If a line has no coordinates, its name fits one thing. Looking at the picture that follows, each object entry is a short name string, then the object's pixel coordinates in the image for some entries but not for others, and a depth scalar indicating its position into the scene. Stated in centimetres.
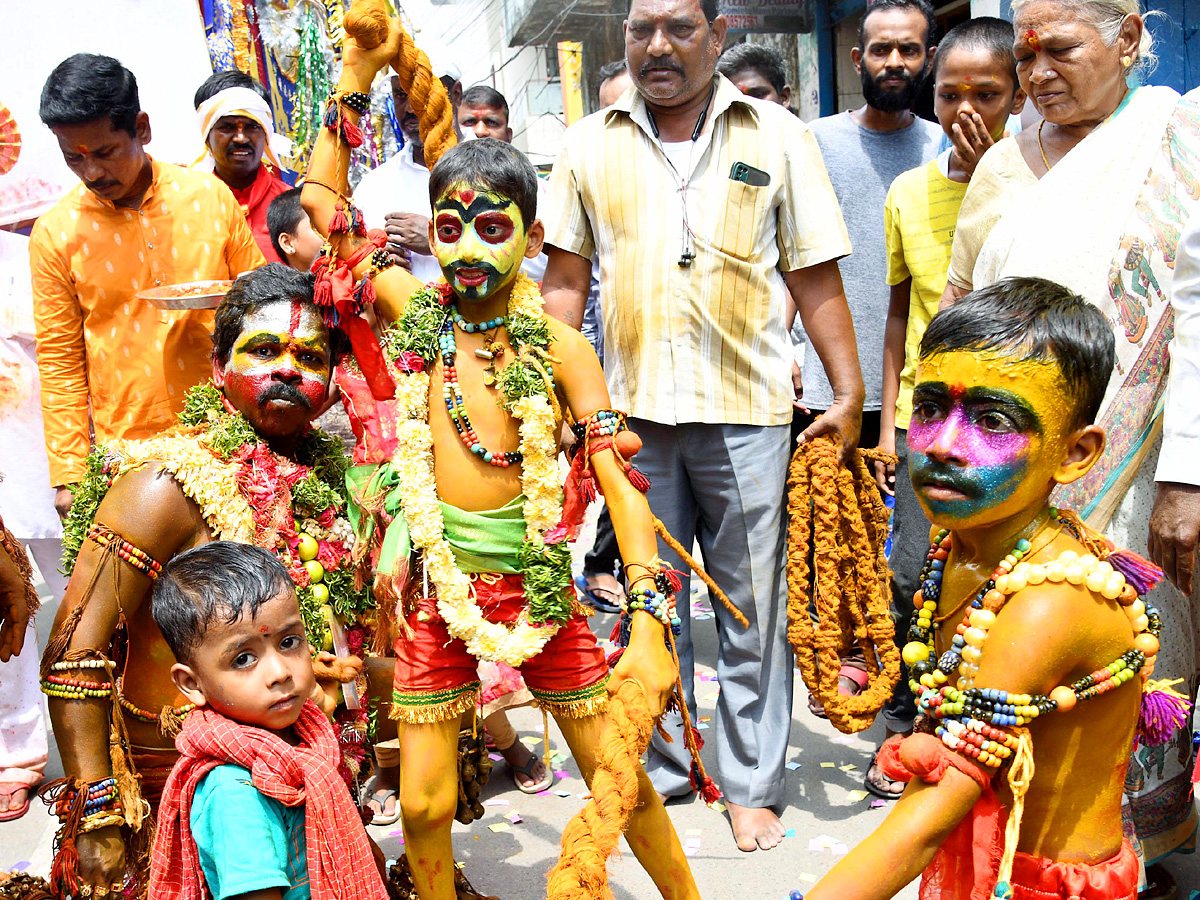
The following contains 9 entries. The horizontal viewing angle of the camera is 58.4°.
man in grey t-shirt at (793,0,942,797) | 445
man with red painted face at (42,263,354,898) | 243
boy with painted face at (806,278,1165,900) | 176
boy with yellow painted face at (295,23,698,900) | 264
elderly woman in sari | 264
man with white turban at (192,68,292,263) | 498
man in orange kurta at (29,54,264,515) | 371
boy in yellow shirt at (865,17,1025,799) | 376
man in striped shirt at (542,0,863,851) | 335
